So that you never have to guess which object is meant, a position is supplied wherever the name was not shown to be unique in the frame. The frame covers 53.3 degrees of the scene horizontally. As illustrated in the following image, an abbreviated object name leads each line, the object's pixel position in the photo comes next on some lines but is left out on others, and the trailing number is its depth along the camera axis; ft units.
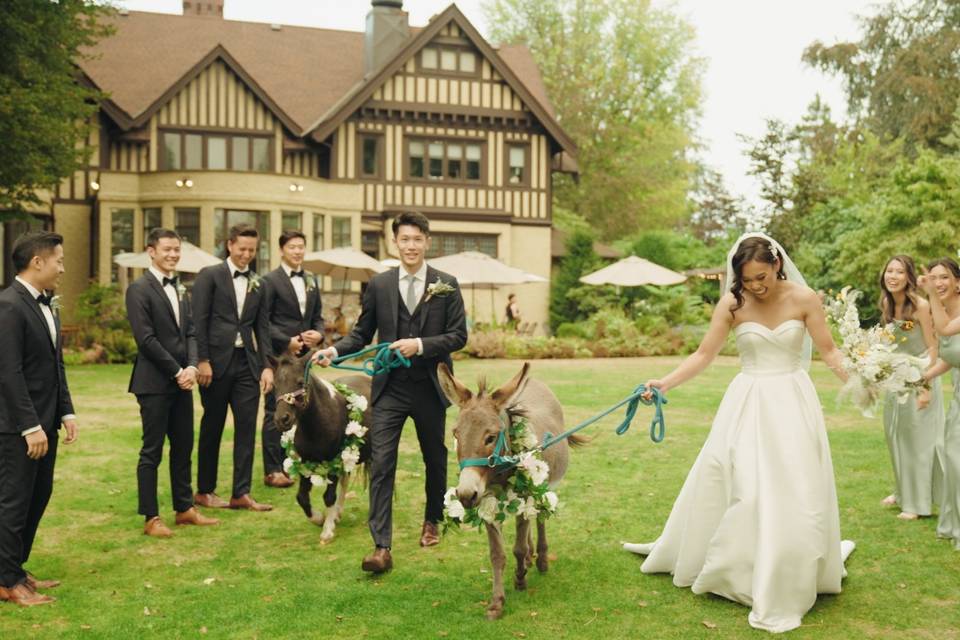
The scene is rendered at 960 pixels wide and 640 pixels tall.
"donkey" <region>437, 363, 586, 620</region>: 18.74
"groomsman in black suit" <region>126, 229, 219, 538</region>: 27.50
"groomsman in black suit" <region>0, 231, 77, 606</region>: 21.08
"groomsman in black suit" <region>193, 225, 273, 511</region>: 31.09
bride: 20.12
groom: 24.27
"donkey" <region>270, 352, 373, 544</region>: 26.27
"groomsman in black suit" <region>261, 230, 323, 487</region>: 33.32
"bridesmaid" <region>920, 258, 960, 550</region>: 26.17
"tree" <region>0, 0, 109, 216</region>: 72.74
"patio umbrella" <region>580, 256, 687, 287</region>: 111.45
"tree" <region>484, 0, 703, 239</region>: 175.83
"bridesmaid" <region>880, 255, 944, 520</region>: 29.22
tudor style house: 109.60
